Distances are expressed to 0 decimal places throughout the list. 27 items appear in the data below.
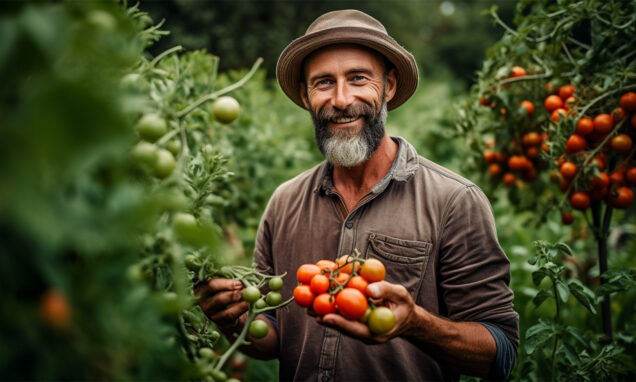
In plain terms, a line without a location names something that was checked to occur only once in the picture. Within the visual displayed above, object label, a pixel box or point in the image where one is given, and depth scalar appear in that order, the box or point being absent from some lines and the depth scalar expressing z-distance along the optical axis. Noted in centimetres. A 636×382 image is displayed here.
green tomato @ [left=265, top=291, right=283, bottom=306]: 150
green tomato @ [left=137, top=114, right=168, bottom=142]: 91
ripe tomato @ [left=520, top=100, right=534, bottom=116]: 241
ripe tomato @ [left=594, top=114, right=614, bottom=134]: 207
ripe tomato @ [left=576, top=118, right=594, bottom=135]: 211
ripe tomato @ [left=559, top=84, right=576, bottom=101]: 227
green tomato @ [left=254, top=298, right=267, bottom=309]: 145
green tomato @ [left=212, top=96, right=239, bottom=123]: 111
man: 181
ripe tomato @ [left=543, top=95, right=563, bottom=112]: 227
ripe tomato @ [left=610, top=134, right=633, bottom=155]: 207
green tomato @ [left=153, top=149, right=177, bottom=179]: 88
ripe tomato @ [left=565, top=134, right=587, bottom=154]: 211
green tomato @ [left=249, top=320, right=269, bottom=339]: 143
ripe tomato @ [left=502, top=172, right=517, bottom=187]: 258
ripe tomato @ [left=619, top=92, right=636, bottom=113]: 204
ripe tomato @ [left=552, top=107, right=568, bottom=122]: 216
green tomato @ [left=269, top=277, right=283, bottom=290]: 150
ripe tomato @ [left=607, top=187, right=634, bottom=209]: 211
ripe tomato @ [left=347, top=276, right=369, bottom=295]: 138
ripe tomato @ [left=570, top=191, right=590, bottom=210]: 218
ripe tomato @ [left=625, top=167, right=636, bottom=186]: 208
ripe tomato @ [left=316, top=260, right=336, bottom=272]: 146
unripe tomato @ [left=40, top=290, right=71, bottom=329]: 63
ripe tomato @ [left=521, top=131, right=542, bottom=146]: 246
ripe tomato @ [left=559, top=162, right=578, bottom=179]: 212
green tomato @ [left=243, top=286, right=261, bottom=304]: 138
